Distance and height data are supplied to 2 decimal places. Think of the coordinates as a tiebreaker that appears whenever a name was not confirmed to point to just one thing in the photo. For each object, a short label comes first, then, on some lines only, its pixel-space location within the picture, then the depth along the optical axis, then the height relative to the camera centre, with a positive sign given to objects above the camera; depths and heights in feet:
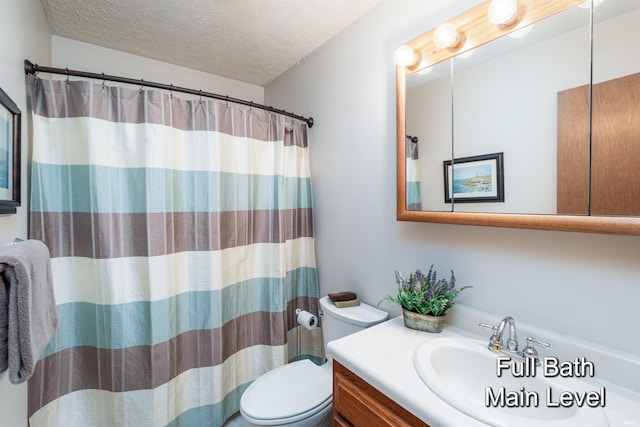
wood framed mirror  2.55 +0.55
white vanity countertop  2.35 -1.76
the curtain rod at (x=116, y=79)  3.75 +2.12
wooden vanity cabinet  2.72 -2.17
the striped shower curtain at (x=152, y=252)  4.08 -0.72
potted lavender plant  3.73 -1.30
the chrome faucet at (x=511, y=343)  3.00 -1.57
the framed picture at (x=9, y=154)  2.79 +0.66
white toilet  3.91 -2.91
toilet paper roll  5.46 -2.25
